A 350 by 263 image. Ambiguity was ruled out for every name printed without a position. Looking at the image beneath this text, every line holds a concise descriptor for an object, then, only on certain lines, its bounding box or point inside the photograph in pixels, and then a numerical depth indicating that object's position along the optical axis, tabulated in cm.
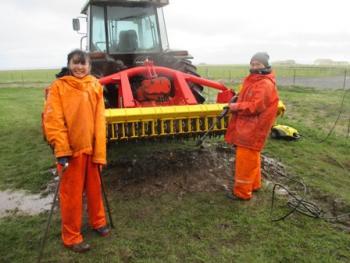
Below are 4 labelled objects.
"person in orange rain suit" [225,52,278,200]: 441
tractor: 489
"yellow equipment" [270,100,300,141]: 758
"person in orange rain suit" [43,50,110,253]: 344
